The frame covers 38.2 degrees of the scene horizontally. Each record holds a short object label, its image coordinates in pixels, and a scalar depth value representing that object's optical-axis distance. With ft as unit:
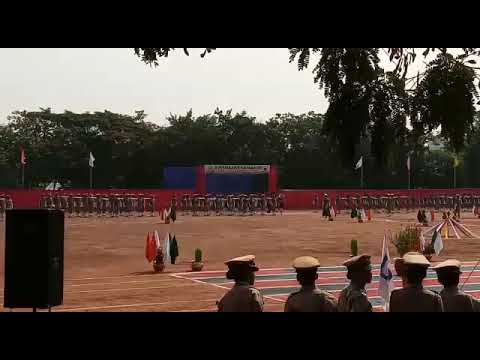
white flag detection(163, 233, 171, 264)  60.33
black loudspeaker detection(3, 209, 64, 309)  21.12
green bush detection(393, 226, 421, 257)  60.64
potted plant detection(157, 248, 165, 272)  55.57
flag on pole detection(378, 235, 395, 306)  30.25
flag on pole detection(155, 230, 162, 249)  58.03
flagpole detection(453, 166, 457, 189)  217.38
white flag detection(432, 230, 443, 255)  60.49
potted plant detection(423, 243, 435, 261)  61.18
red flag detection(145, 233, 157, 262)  59.06
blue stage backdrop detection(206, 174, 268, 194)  179.63
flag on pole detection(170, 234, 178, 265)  59.72
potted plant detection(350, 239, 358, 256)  61.41
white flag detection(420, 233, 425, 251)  60.95
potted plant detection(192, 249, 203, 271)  56.08
